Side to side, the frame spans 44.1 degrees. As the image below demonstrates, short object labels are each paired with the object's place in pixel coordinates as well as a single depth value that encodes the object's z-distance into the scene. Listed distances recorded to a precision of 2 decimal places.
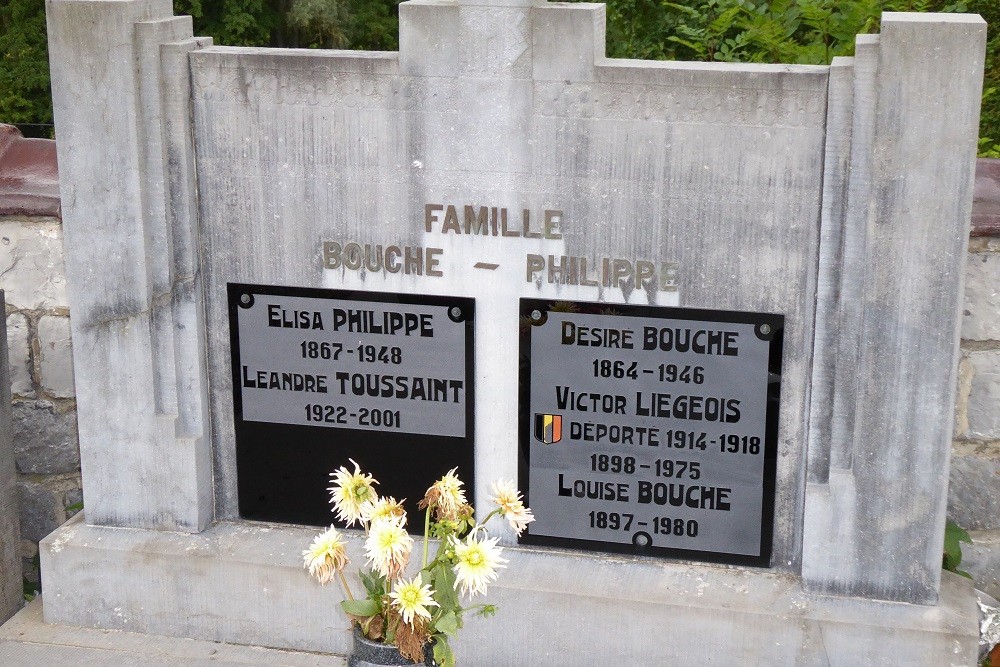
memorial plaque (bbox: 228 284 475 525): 4.52
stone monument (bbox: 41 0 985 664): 4.05
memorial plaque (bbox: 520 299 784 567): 4.29
